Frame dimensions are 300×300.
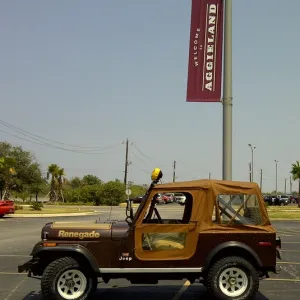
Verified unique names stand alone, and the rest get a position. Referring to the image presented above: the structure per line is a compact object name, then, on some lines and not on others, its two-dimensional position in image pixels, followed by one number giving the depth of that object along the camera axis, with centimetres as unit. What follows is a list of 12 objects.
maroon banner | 1645
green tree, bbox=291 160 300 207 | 5934
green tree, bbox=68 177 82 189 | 12168
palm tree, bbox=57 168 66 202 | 6866
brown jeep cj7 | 721
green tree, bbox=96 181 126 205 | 6412
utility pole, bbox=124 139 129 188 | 7839
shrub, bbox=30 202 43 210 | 3997
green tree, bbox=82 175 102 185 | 10499
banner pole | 1719
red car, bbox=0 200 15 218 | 2980
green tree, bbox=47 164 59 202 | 6794
